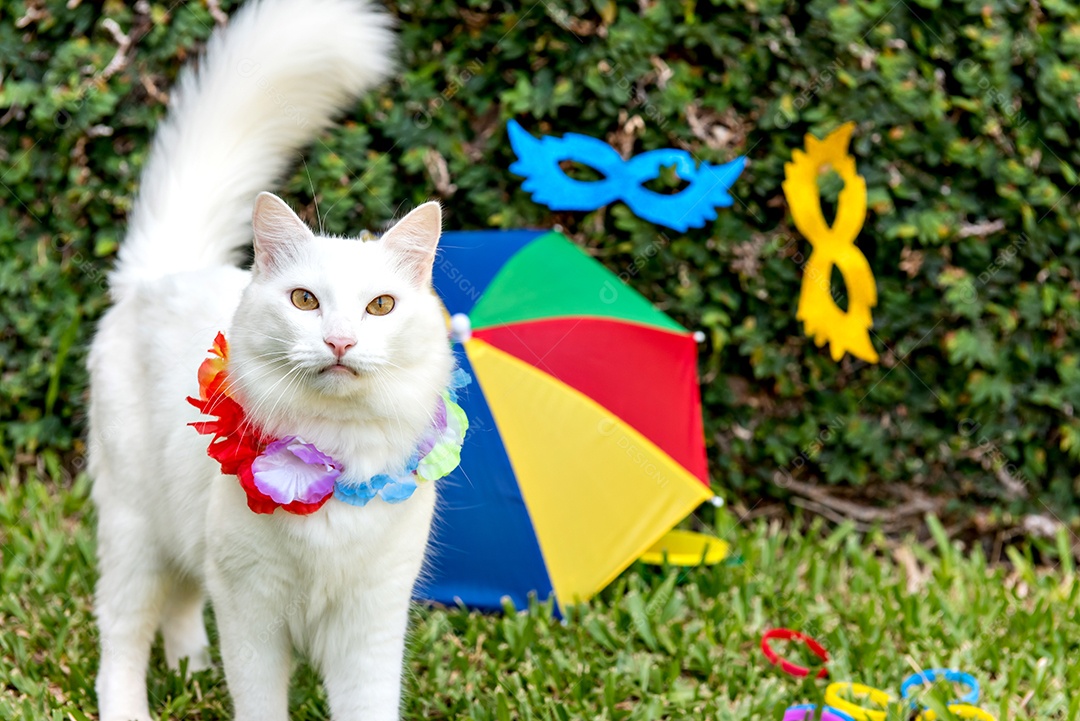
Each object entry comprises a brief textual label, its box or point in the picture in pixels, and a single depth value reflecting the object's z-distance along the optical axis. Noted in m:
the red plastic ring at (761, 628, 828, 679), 2.99
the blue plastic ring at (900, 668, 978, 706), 2.83
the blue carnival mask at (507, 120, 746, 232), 3.75
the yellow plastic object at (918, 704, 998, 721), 2.71
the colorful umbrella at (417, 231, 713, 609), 3.18
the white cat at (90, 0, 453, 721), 2.01
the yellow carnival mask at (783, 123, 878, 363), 3.84
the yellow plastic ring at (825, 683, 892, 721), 2.69
